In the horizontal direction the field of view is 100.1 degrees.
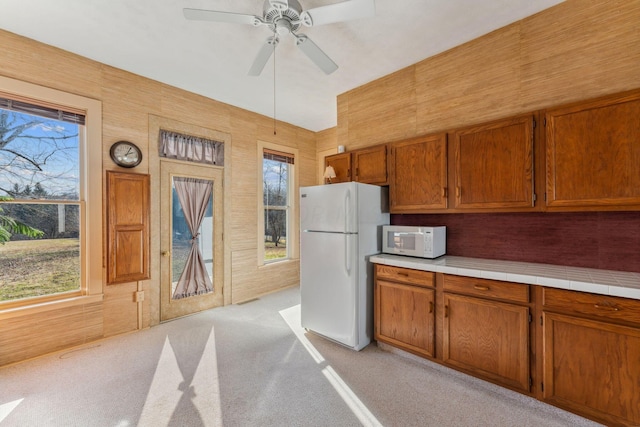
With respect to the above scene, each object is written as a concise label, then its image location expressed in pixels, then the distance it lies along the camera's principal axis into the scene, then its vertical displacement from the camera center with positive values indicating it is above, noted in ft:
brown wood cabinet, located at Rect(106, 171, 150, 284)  9.44 -0.43
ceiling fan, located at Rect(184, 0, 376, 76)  5.62 +4.35
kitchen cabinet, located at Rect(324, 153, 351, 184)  11.02 +2.04
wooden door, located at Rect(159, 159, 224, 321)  11.14 -1.13
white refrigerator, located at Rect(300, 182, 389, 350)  8.73 -1.45
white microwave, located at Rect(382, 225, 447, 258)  8.21 -0.90
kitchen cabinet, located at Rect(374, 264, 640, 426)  5.18 -2.94
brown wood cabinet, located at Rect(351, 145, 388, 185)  9.86 +1.85
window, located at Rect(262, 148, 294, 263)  15.03 +0.69
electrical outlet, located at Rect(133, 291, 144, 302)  10.16 -3.07
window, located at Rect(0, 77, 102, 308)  8.11 +0.65
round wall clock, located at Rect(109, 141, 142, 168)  9.66 +2.26
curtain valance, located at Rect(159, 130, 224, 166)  11.18 +2.95
